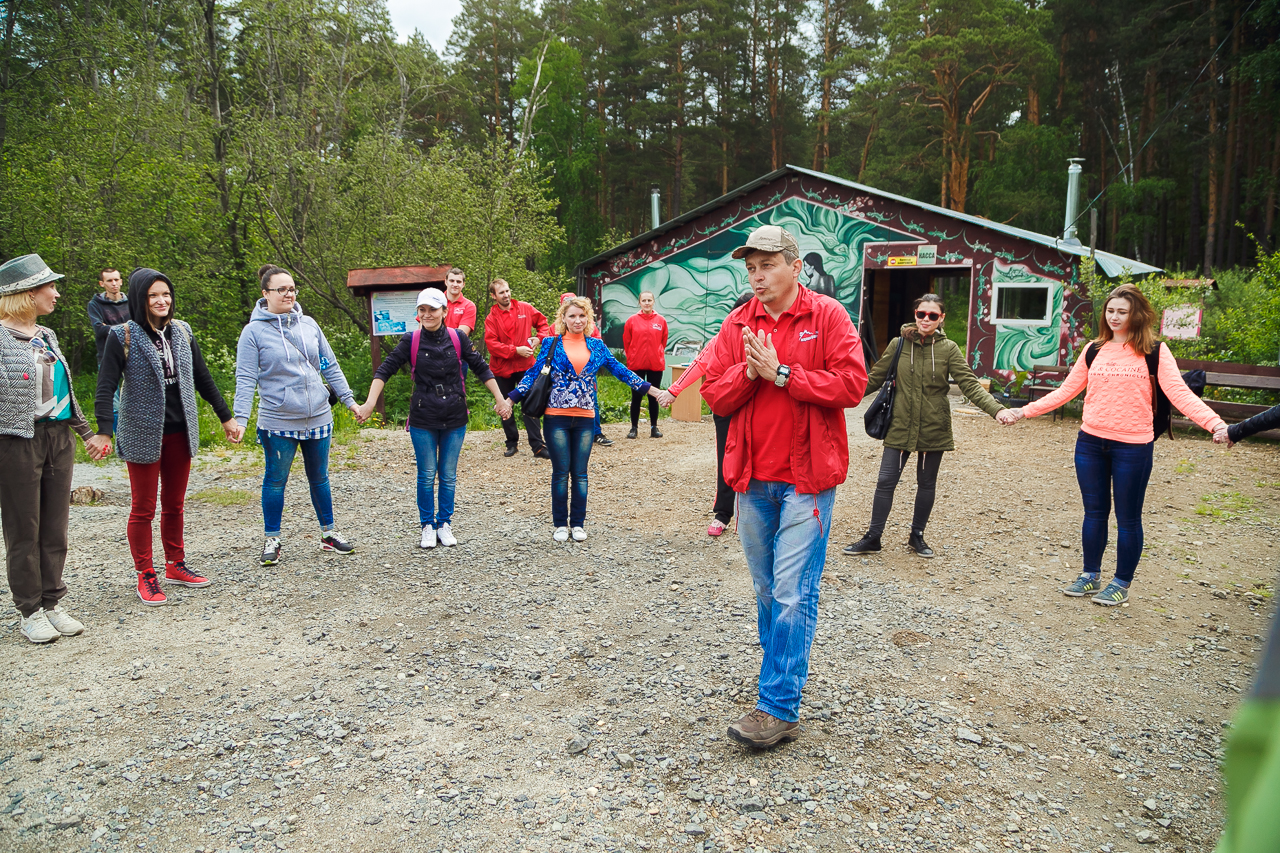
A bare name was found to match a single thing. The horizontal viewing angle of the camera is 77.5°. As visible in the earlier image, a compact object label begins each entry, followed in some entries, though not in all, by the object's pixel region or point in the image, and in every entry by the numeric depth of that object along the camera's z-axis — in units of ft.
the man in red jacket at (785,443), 10.82
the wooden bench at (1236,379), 35.81
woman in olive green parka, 19.03
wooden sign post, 37.09
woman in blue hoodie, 18.44
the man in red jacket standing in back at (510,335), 31.68
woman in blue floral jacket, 20.72
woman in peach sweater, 16.02
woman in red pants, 16.22
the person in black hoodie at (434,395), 20.11
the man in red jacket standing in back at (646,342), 35.63
